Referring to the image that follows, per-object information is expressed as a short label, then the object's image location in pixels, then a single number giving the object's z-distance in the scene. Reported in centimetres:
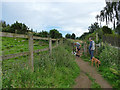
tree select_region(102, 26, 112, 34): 1993
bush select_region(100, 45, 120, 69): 548
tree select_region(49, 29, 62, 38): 1486
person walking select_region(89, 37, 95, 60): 719
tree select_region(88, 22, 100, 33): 6222
